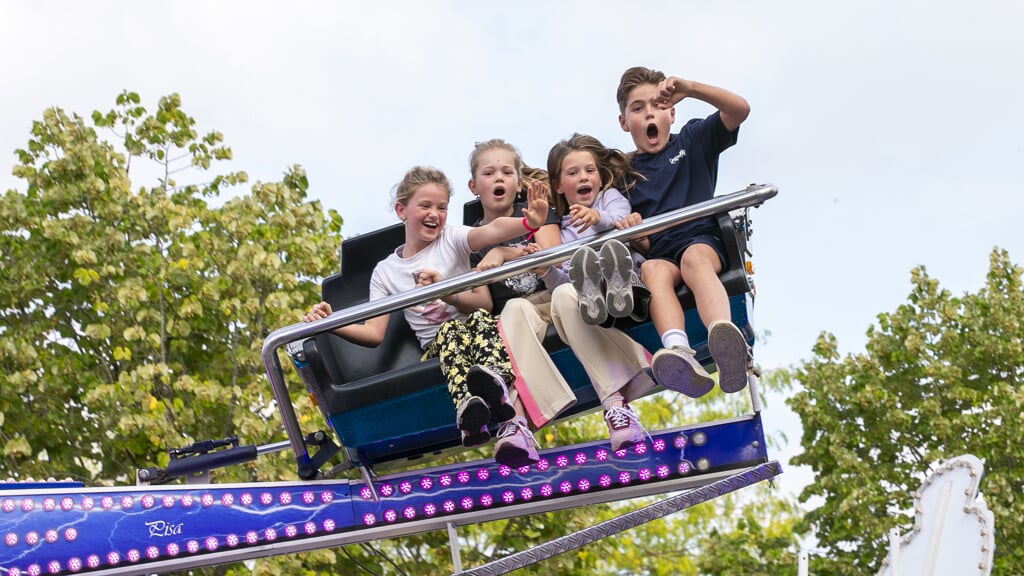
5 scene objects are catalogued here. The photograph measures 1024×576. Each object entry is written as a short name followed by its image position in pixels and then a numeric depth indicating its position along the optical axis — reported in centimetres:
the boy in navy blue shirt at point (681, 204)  838
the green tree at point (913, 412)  2598
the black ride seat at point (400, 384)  895
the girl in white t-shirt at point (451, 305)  857
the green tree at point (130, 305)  2070
